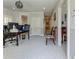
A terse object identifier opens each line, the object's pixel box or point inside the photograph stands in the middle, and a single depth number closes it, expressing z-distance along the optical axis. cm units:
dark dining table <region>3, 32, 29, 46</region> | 255
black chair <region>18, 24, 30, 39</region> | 356
